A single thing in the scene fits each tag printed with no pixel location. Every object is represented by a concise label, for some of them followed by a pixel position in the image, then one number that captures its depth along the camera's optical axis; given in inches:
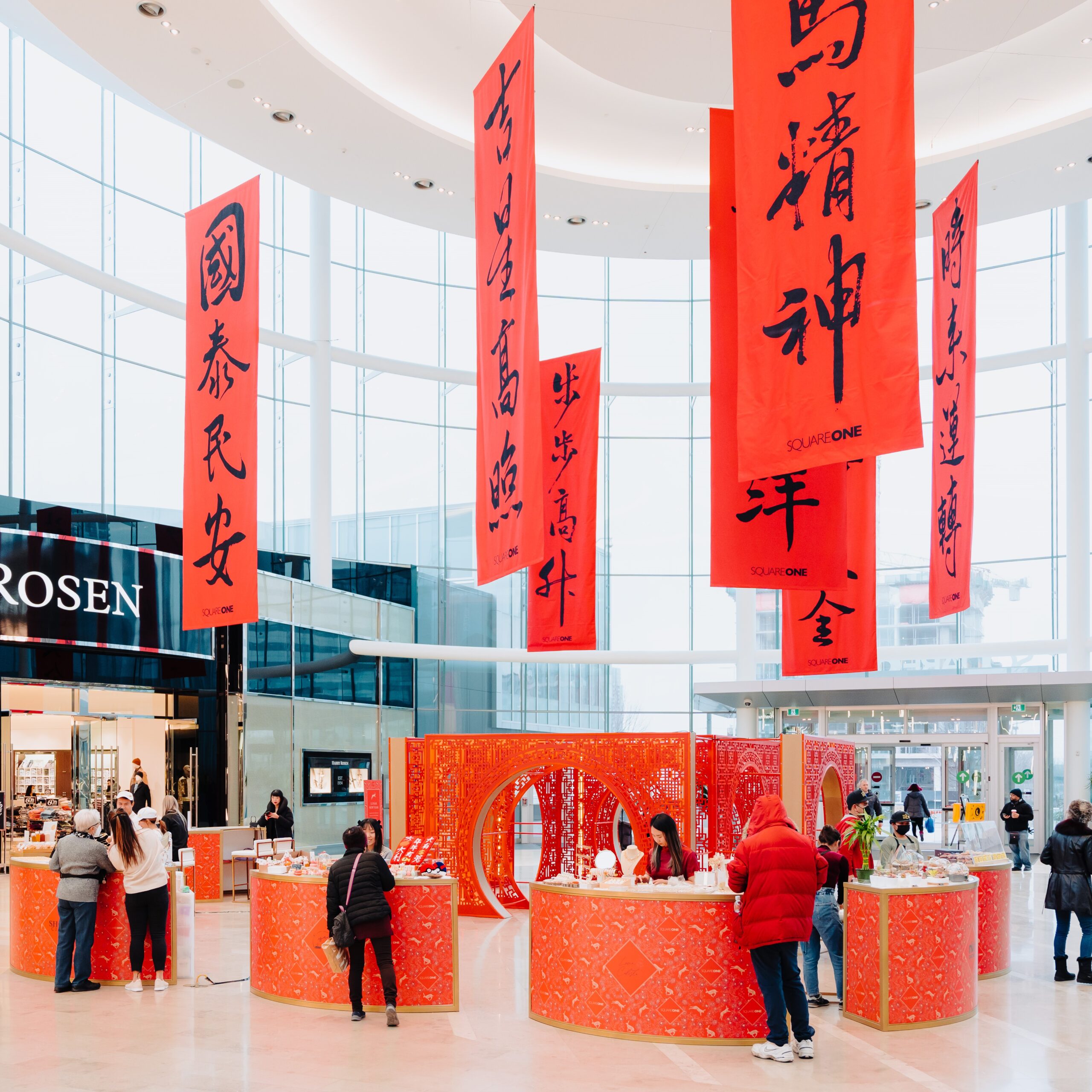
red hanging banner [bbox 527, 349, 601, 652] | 469.1
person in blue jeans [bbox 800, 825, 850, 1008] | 320.8
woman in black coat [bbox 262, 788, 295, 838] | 636.7
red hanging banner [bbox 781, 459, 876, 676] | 387.9
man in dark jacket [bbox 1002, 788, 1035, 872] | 720.3
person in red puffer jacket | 266.4
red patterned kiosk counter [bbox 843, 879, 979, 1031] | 295.0
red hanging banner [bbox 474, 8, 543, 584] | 258.5
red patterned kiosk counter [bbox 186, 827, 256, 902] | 593.6
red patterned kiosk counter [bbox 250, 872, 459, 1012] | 316.5
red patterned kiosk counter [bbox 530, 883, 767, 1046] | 281.0
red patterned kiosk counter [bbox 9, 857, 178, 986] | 349.1
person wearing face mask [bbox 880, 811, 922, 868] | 321.1
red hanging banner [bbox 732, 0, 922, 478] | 210.5
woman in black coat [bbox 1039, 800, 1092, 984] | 354.3
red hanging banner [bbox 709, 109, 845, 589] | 270.4
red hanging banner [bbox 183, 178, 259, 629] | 347.3
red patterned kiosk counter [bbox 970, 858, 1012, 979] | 371.2
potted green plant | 333.4
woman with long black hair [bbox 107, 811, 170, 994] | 337.1
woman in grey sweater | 338.3
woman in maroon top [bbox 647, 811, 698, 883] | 310.2
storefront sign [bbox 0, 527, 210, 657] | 605.9
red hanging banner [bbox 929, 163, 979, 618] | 381.7
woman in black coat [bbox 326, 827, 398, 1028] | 303.1
